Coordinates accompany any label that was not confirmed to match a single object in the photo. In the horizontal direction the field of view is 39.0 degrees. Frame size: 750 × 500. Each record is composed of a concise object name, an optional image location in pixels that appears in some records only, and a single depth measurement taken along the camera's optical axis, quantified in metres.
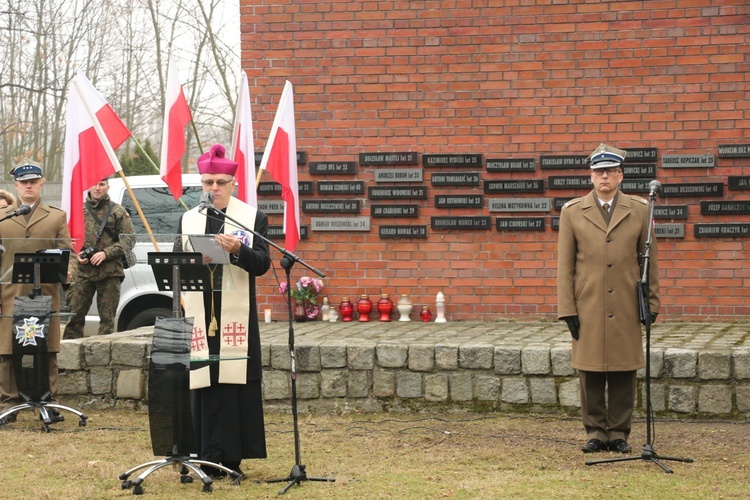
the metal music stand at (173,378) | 6.03
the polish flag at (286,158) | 9.27
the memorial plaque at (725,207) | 10.17
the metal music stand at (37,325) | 8.19
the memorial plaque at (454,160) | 10.59
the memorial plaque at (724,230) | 10.16
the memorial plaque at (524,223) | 10.48
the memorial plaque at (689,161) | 10.23
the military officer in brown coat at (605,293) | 7.04
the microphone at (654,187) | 6.65
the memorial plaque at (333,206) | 10.77
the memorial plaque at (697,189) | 10.20
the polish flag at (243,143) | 8.85
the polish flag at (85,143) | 8.17
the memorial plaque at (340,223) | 10.77
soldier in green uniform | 10.17
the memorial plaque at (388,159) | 10.69
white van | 11.08
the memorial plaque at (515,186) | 10.47
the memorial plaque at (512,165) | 10.49
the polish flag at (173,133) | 7.94
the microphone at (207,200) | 5.88
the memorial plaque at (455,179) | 10.59
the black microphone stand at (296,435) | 5.83
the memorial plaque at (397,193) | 10.65
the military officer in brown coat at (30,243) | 8.55
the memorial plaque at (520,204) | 10.46
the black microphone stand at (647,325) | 6.57
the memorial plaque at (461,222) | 10.55
